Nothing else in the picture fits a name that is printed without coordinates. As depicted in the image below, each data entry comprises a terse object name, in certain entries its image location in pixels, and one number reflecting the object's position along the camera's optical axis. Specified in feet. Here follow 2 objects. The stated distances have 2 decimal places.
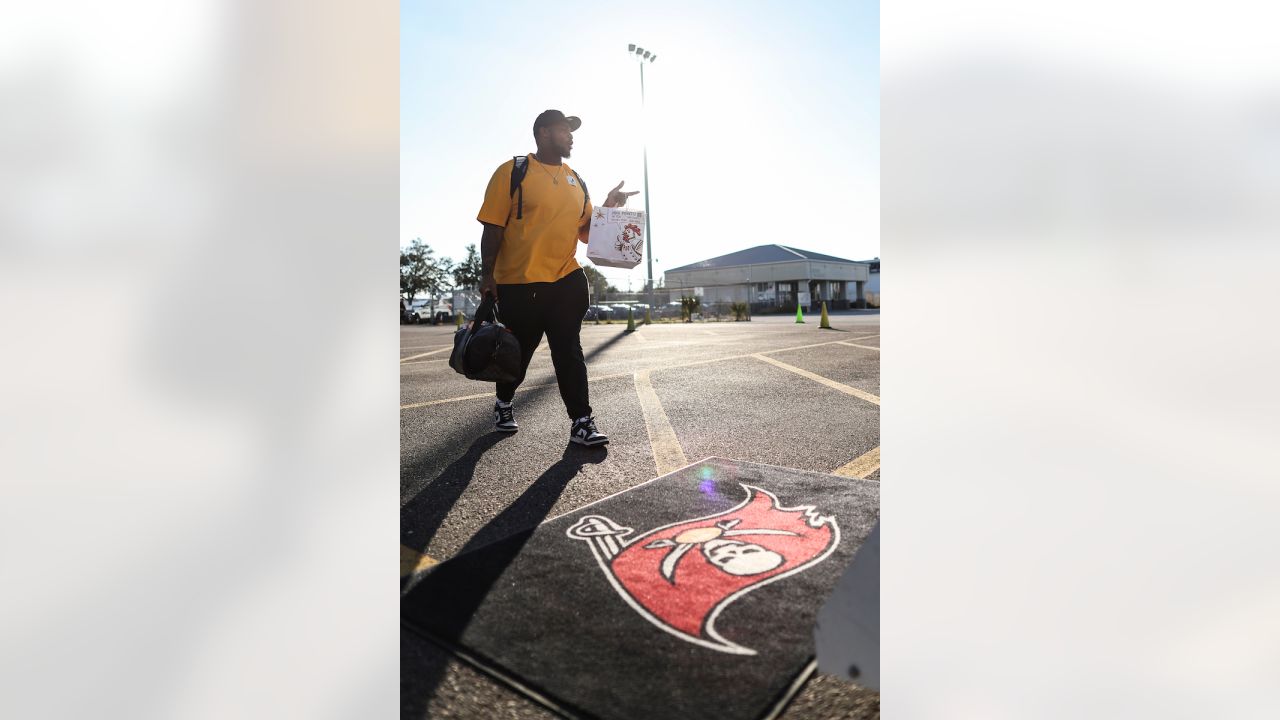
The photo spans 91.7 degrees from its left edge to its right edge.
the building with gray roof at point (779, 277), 160.97
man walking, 10.43
